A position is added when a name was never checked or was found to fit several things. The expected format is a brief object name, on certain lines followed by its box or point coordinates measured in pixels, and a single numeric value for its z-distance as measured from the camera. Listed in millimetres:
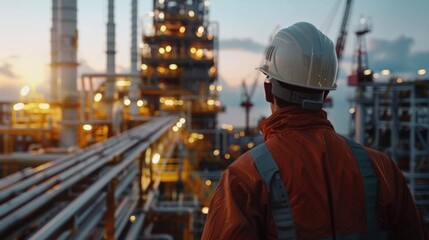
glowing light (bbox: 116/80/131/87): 33828
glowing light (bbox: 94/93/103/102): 21275
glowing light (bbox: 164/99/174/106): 44000
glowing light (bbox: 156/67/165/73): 46200
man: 1601
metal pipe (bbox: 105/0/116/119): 24138
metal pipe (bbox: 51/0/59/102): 21828
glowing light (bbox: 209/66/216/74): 45756
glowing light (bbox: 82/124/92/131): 16391
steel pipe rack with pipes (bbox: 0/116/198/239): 2843
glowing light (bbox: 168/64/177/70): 45519
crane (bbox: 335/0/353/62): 49562
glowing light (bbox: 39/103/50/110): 18469
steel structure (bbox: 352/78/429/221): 24906
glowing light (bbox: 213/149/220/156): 44031
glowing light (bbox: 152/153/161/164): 9505
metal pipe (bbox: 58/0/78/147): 18281
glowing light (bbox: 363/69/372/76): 30422
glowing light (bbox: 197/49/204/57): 46219
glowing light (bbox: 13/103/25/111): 16527
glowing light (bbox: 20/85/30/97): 17797
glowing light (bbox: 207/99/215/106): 45422
